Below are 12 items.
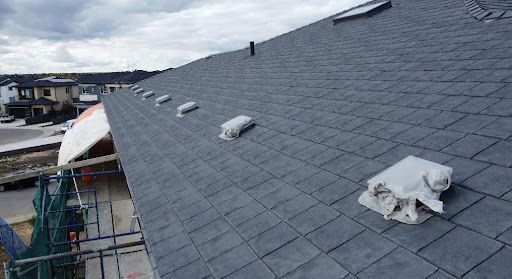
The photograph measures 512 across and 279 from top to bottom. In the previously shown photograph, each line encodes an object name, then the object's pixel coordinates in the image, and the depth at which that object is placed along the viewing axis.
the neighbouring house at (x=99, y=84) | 65.04
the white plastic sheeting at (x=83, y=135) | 16.75
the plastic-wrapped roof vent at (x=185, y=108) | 12.89
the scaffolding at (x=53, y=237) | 7.70
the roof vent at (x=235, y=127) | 8.24
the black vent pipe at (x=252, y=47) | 20.62
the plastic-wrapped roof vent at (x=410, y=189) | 3.49
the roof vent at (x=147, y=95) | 22.06
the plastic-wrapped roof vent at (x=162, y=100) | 17.47
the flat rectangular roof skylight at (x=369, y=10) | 15.34
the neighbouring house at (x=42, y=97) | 66.56
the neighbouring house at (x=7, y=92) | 76.25
